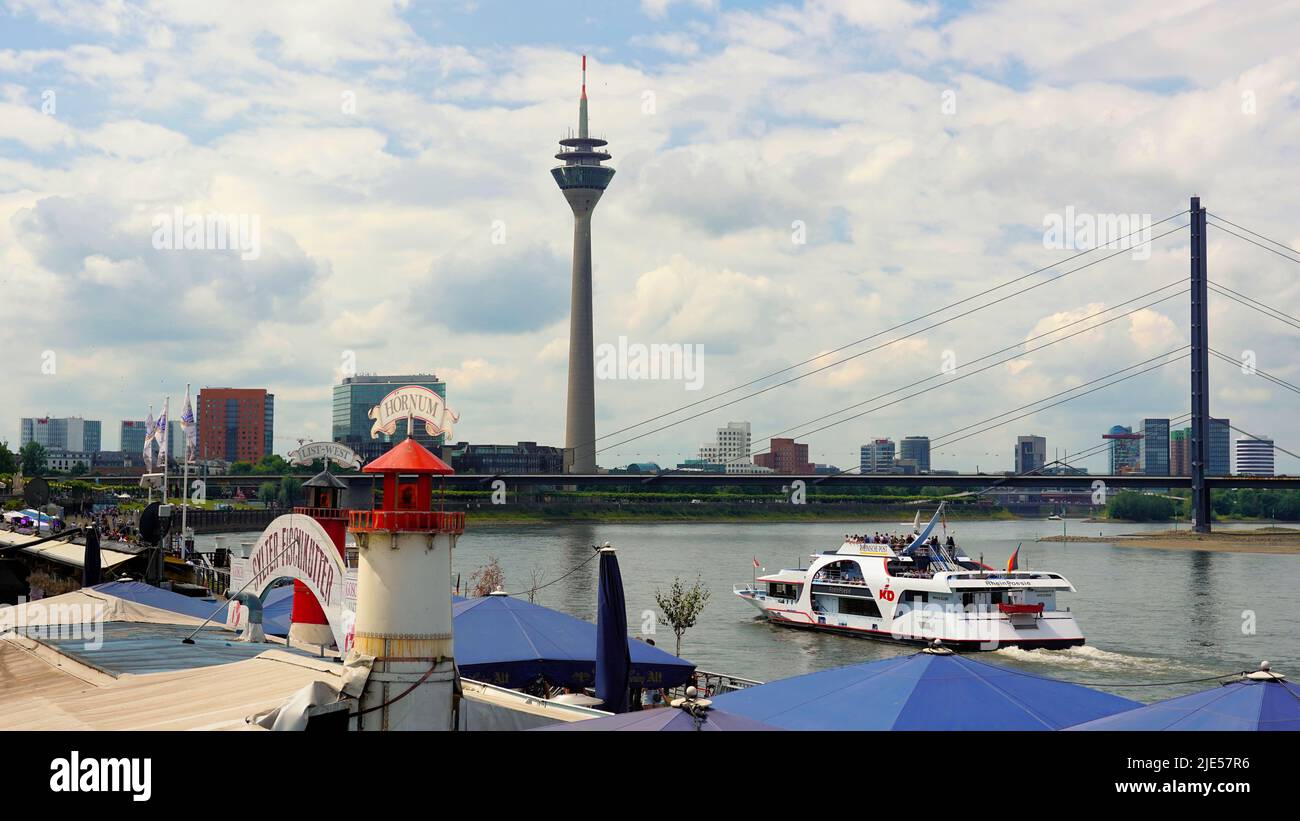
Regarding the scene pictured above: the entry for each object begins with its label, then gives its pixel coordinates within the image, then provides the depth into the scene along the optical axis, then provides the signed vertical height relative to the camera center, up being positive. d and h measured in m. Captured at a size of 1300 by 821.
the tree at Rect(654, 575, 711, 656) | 36.25 -4.17
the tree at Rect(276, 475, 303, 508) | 109.12 -2.21
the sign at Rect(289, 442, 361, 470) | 24.33 +0.23
